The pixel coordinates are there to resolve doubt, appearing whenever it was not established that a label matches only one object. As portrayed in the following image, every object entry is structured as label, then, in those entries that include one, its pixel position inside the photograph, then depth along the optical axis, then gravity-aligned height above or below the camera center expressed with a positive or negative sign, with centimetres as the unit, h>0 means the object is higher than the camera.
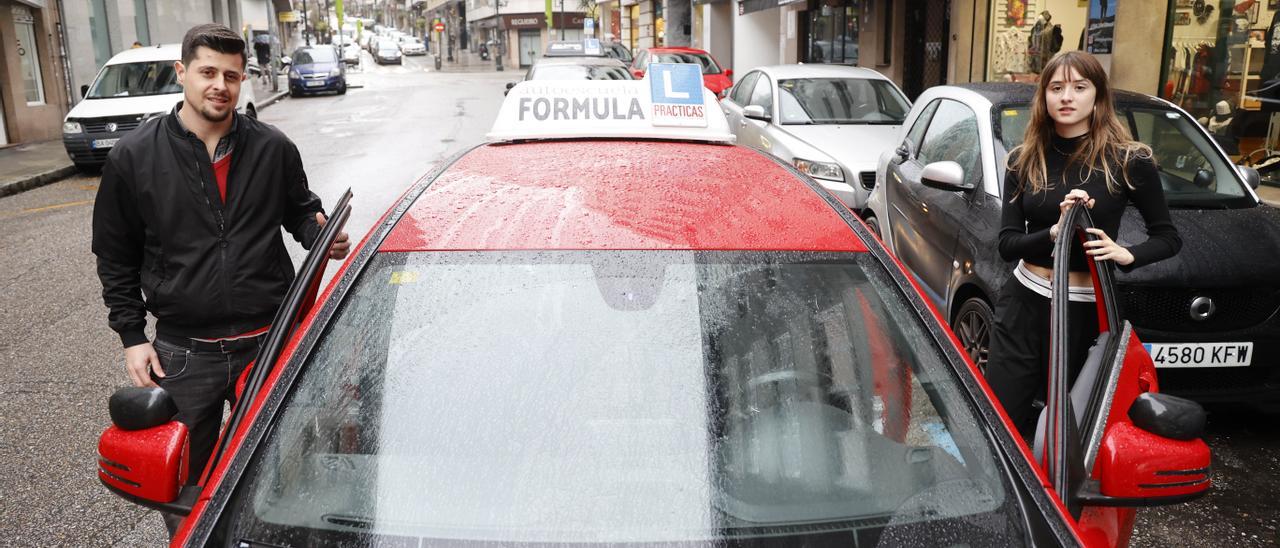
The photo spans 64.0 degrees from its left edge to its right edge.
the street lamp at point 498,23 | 5744 +165
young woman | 335 -53
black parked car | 429 -93
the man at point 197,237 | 288 -50
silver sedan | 850 -73
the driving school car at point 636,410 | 183 -71
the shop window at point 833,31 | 2120 +27
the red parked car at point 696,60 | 2064 -28
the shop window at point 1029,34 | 1350 +7
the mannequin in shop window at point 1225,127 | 1032 -91
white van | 1442 -60
